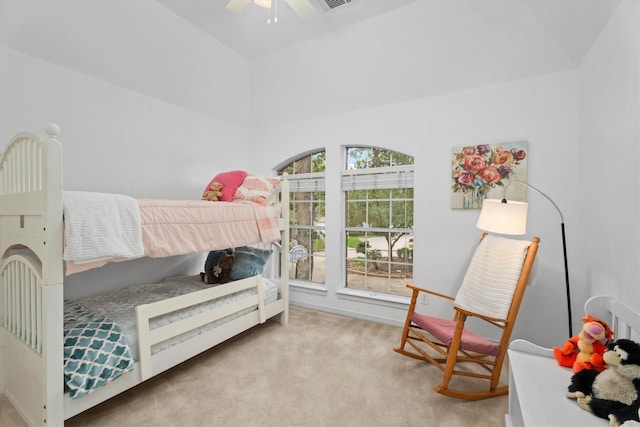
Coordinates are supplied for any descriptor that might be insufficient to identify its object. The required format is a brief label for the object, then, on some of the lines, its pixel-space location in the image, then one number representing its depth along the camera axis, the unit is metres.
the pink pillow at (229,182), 2.98
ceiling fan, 1.97
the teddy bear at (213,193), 2.93
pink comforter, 1.85
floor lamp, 2.02
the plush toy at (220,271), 2.69
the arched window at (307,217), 3.71
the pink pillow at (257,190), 2.91
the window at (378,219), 3.19
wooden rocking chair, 1.84
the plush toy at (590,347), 1.38
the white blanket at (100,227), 1.46
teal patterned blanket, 1.50
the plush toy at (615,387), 1.14
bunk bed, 1.43
